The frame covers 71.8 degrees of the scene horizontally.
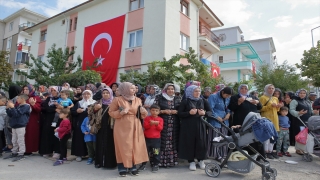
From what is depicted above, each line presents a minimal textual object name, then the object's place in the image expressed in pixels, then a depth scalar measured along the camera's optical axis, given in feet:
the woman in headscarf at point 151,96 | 16.11
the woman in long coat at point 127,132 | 13.11
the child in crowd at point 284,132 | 19.16
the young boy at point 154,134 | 14.39
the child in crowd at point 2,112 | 18.35
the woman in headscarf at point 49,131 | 17.97
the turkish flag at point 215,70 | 52.64
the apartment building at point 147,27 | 44.42
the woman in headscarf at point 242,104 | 16.83
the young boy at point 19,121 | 16.79
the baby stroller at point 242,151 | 12.59
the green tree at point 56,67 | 46.65
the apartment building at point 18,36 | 96.22
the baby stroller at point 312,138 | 17.04
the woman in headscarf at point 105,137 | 14.64
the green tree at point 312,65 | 47.32
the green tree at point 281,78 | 50.29
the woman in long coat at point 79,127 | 16.98
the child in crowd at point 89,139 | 16.16
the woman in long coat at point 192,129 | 14.51
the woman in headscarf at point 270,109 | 18.13
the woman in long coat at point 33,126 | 18.13
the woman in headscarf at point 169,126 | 15.01
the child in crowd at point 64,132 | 16.56
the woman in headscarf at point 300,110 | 19.61
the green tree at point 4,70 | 58.75
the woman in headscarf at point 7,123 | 18.56
